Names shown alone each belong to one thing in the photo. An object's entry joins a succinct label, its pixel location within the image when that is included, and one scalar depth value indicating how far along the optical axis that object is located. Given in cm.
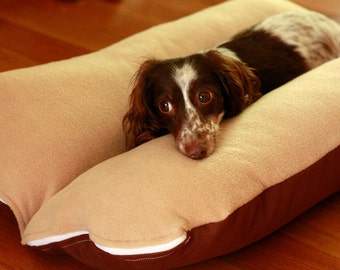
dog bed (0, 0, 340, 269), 144
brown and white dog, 177
